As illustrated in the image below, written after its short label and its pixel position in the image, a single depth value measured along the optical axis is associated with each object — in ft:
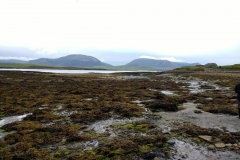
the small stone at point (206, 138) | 28.12
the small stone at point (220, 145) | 26.09
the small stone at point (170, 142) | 27.50
